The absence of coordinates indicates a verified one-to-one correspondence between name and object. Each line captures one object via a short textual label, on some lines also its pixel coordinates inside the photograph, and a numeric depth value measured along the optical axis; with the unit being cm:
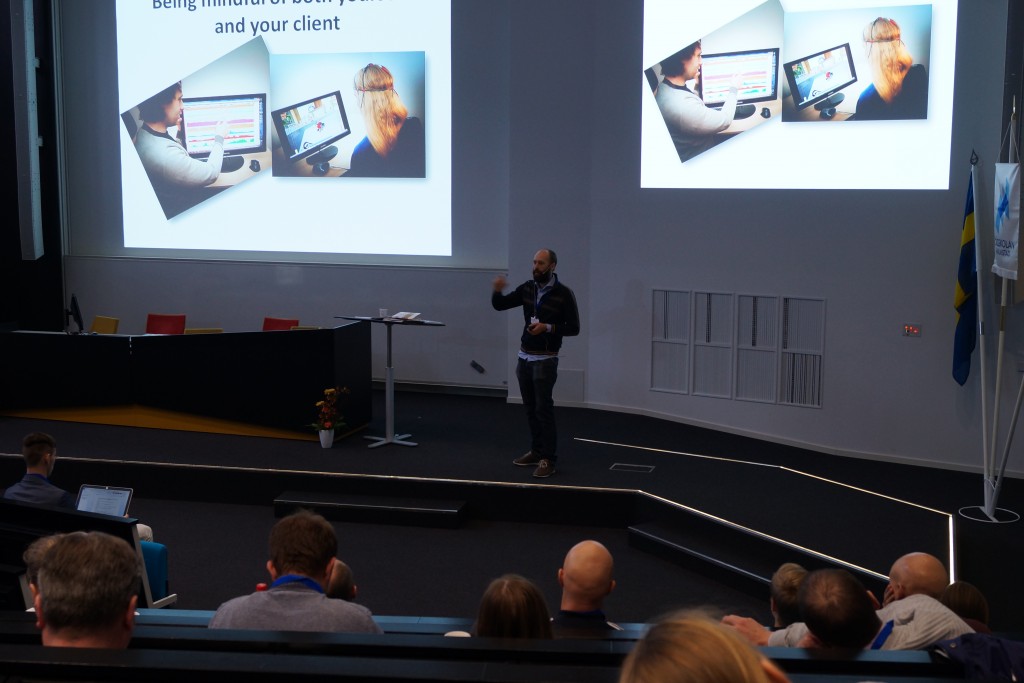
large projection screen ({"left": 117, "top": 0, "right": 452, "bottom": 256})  984
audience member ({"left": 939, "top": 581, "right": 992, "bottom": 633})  323
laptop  448
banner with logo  590
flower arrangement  753
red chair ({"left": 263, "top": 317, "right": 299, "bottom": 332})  937
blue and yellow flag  689
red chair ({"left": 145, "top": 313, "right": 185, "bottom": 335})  982
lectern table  747
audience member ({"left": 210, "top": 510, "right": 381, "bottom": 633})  274
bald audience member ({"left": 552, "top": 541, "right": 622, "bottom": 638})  322
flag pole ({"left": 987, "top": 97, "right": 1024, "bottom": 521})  600
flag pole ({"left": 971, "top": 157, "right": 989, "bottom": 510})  627
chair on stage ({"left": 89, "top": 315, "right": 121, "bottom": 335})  965
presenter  671
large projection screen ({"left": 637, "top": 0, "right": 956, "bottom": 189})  737
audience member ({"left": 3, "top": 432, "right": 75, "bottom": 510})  477
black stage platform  573
